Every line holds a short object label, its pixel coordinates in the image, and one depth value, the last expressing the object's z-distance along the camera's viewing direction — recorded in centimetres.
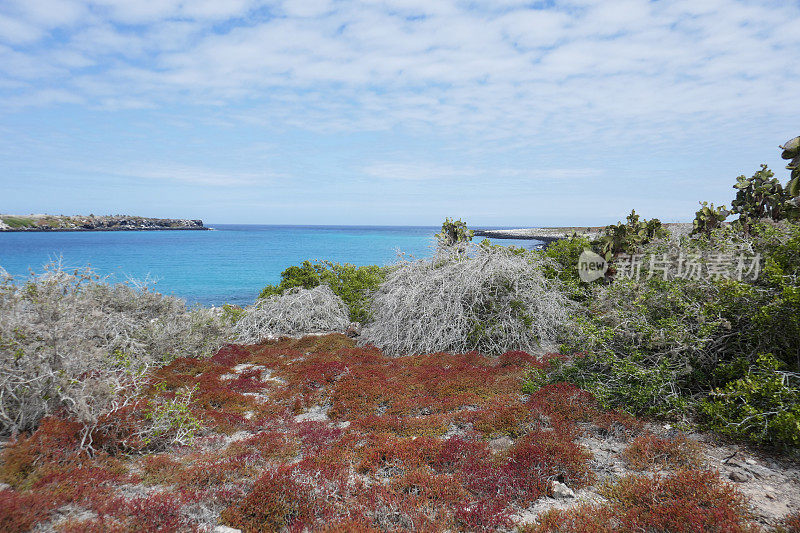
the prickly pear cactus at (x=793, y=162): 934
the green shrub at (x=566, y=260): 1418
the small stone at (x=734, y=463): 481
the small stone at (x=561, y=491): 451
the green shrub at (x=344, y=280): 1578
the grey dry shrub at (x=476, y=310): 1133
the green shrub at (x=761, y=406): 478
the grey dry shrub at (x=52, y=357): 561
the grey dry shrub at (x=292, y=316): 1438
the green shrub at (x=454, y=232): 1503
